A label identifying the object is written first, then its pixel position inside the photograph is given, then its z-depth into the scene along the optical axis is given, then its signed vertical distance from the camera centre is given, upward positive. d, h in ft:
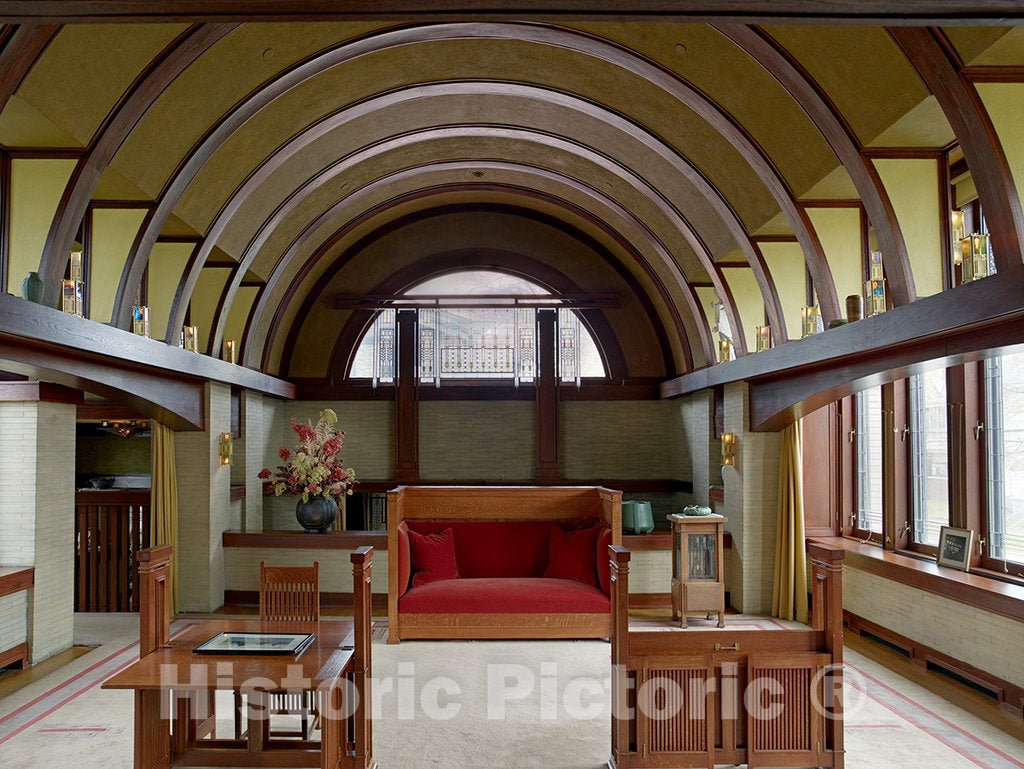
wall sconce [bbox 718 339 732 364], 32.40 +2.68
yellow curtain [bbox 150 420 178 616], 30.04 -2.59
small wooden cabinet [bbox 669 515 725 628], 28.53 -5.29
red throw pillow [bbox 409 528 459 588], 27.09 -4.66
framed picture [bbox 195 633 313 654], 14.69 -4.13
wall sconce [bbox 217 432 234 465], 31.96 -1.06
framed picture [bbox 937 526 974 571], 22.65 -3.71
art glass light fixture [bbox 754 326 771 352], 28.05 +2.75
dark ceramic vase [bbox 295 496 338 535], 31.37 -3.55
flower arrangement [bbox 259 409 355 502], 30.35 -1.78
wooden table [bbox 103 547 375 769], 13.52 -4.67
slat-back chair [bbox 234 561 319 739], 18.31 -3.99
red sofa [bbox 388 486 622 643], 25.45 -4.93
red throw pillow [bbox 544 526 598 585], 27.14 -4.66
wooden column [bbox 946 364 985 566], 23.09 -0.84
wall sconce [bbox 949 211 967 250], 17.04 +4.00
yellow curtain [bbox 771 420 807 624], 29.53 -4.40
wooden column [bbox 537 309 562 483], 42.32 +0.69
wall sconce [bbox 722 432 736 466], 31.53 -1.14
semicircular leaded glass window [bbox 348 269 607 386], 42.83 +4.16
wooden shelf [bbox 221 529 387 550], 31.19 -4.60
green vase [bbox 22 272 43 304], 17.97 +2.96
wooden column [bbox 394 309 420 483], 42.04 +0.78
